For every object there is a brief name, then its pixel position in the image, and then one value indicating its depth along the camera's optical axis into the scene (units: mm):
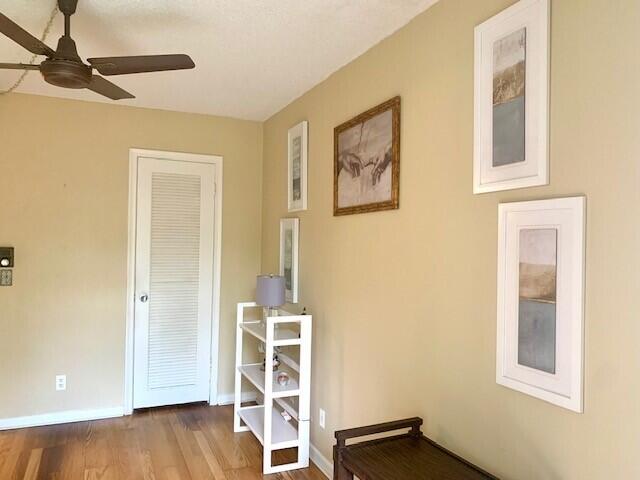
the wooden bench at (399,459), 1608
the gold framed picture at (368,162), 2303
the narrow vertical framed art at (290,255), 3451
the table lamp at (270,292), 3150
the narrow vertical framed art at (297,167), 3346
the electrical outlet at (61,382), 3645
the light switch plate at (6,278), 3474
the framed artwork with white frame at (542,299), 1393
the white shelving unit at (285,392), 2893
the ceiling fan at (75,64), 1925
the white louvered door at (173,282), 3893
